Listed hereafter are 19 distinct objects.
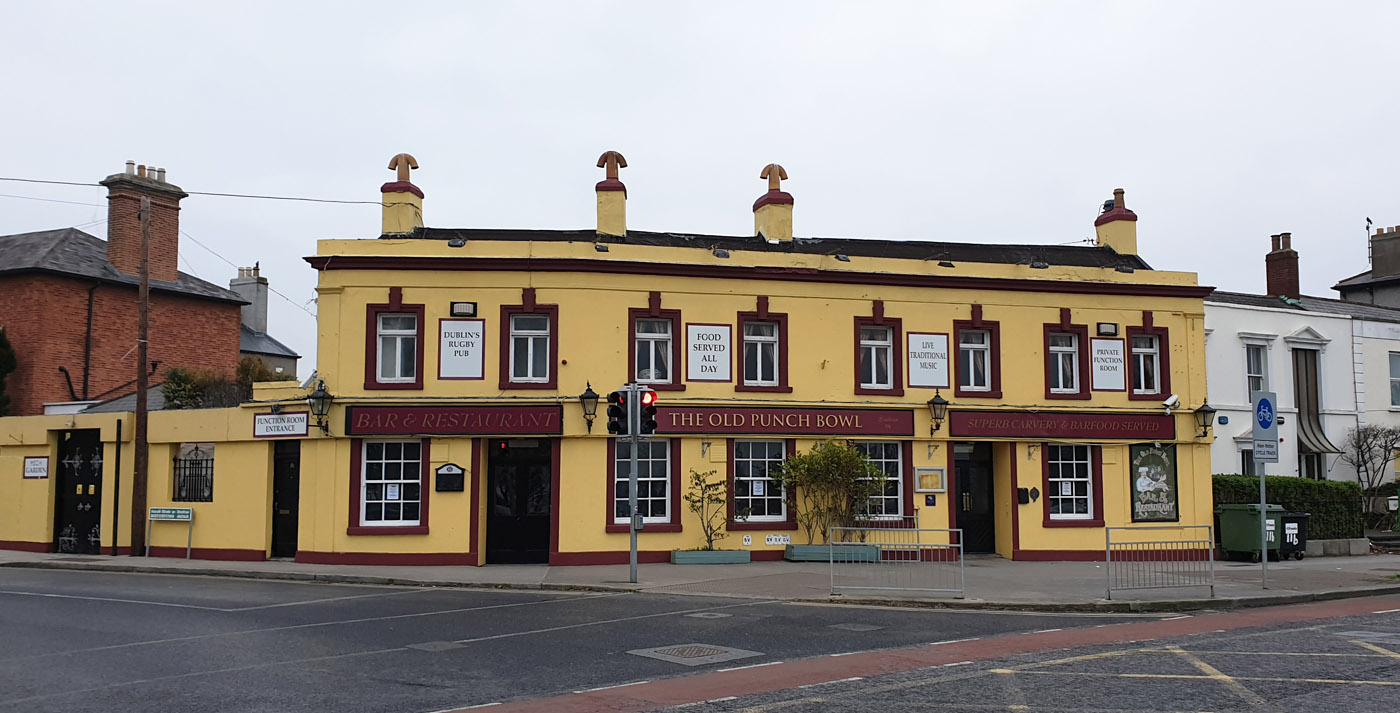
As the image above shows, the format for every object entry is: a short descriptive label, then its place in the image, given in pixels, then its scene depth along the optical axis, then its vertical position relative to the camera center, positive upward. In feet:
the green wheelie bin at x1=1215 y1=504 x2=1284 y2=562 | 75.46 -5.44
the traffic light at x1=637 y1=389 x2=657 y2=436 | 59.82 +2.39
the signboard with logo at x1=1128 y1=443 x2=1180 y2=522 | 79.05 -2.09
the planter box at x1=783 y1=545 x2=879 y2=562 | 69.92 -6.46
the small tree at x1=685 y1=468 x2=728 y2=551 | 71.82 -3.20
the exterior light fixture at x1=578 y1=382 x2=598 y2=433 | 68.80 +3.40
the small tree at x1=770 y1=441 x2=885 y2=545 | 71.72 -1.96
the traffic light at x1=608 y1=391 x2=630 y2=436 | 59.98 +2.13
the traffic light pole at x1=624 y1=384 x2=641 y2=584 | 59.82 +1.51
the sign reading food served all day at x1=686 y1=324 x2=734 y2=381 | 73.20 +6.90
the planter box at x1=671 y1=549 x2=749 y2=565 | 70.59 -6.67
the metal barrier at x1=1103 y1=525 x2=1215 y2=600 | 55.93 -5.91
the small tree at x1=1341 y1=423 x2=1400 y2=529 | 100.73 +0.25
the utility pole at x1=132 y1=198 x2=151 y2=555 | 76.07 +0.00
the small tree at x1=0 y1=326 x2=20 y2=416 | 94.68 +8.37
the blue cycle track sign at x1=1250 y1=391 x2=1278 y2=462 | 57.21 +1.46
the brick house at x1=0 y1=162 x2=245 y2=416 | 96.73 +14.18
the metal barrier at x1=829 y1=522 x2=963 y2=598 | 56.59 -6.41
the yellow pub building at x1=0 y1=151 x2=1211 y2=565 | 70.38 +3.18
